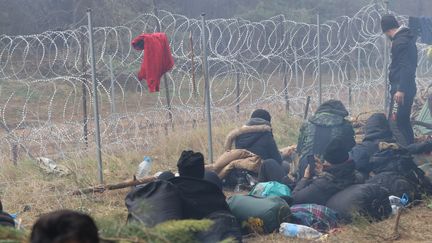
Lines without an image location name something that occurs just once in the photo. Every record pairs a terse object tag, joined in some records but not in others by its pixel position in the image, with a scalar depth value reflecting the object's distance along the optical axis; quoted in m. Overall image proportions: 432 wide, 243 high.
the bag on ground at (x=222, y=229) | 9.80
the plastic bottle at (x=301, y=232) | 11.40
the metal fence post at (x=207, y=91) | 16.80
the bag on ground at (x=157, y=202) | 9.52
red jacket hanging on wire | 17.30
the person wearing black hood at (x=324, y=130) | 15.26
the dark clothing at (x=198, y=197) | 10.17
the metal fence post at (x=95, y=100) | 14.51
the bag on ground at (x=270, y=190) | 12.91
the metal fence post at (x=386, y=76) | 21.41
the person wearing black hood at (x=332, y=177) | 12.69
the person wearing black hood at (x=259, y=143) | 15.75
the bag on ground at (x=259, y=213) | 11.57
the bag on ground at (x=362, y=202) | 12.20
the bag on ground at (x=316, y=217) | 12.04
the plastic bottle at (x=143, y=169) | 15.84
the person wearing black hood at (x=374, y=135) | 15.16
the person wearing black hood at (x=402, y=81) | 17.39
